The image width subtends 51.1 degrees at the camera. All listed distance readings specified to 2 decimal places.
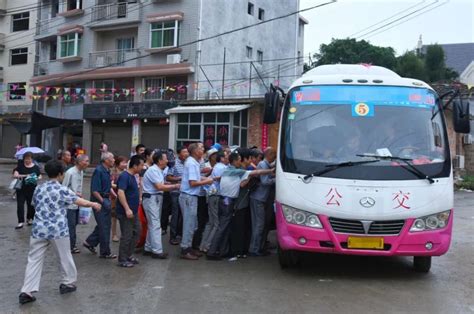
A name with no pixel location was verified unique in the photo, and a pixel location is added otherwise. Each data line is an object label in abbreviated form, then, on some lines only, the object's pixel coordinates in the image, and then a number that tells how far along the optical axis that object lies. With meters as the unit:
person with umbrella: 9.88
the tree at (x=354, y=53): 46.53
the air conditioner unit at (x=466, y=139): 27.36
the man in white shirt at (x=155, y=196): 7.46
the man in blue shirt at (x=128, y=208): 6.96
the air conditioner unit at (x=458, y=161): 26.19
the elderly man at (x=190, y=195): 7.58
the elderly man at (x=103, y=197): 7.53
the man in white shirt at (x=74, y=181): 7.53
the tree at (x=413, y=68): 39.12
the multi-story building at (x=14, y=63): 38.59
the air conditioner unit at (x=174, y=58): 27.85
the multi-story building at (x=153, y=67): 27.47
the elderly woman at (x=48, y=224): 5.33
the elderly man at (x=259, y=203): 7.72
